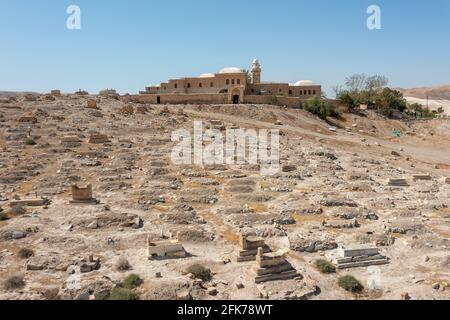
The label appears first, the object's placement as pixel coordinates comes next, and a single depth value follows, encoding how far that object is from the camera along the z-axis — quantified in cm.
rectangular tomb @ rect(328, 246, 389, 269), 1598
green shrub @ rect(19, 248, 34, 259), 1597
